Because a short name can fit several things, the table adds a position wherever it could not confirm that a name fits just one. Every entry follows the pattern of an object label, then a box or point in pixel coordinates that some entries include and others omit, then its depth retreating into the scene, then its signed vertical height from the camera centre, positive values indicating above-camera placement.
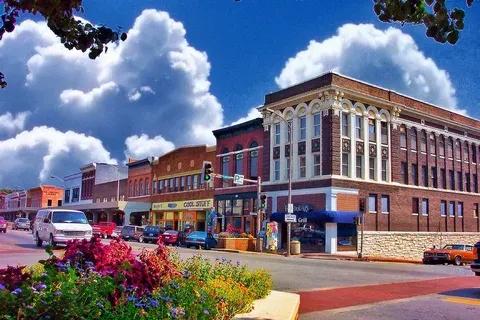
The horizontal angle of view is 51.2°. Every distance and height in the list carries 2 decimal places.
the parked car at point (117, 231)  50.01 -1.38
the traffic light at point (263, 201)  37.31 +1.42
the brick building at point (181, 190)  54.97 +3.39
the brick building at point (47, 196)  109.56 +4.42
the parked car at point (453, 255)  32.81 -2.03
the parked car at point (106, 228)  48.17 -1.07
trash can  37.12 -1.93
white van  25.92 -0.51
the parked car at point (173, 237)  44.67 -1.67
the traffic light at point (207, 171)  32.62 +3.14
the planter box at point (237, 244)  39.38 -1.91
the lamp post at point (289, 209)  34.75 +0.81
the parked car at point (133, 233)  48.34 -1.49
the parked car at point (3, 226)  53.03 -1.15
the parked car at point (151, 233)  46.65 -1.40
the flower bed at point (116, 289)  4.46 -0.81
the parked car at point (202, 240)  41.12 -1.74
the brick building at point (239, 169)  46.72 +4.91
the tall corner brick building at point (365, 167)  39.16 +4.74
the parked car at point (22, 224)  69.69 -1.18
